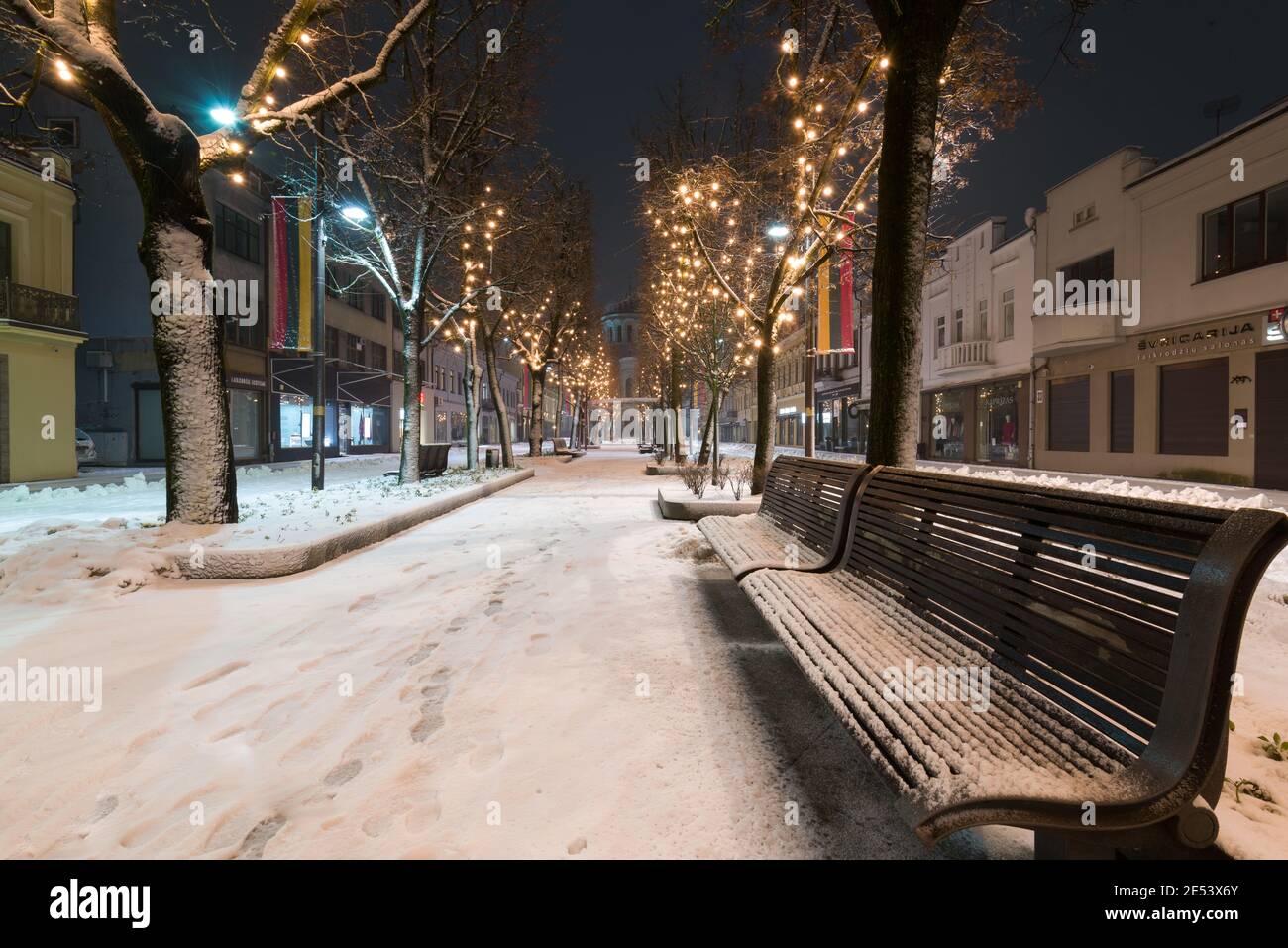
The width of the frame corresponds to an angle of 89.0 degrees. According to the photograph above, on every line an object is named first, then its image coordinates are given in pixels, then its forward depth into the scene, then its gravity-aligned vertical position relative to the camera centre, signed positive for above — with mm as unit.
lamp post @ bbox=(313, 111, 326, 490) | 13430 +2233
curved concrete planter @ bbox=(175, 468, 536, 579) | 6156 -1031
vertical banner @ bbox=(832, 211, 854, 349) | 12945 +3006
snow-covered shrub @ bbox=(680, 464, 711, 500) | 11328 -447
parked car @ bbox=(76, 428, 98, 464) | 21438 +138
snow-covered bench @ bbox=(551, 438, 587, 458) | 36541 +385
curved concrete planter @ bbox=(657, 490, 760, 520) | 9477 -767
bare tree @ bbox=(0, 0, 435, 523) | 6855 +2457
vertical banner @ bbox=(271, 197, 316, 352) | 12977 +3585
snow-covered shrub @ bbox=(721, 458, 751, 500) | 11207 -515
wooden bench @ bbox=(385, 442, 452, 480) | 16656 -117
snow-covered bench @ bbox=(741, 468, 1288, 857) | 1691 -769
